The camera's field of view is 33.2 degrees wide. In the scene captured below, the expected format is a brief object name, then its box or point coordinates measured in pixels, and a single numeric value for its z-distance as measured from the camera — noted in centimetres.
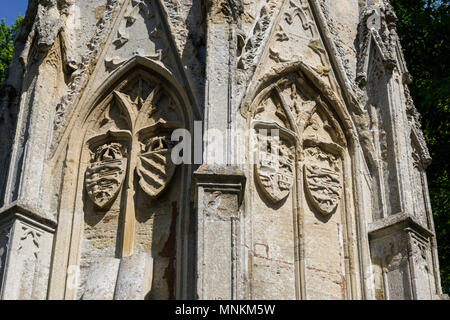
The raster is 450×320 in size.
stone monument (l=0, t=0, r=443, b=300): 884
